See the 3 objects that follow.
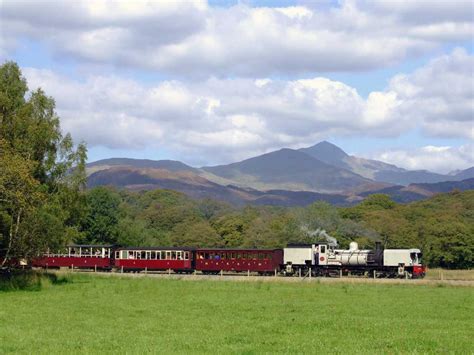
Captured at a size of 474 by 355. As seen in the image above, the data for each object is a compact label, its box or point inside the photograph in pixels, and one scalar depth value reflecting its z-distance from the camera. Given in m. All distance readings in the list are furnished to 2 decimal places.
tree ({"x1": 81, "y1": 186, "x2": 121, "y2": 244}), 100.94
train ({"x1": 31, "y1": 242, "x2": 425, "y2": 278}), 67.19
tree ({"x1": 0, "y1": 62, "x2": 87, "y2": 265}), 43.41
